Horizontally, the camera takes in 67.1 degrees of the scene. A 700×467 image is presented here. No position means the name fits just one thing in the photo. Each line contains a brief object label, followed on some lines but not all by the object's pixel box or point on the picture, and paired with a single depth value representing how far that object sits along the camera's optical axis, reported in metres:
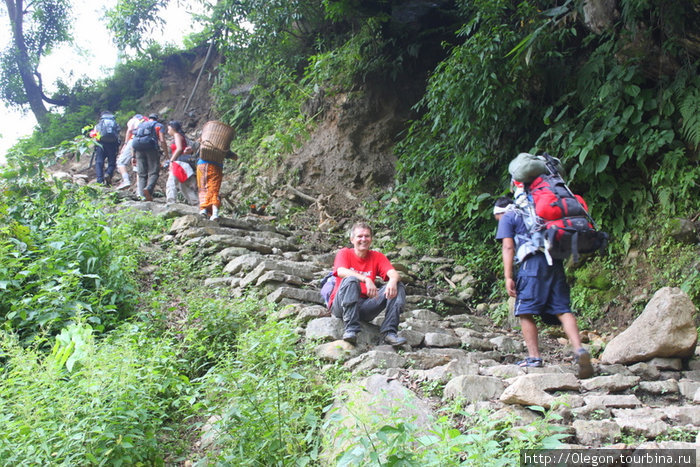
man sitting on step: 4.30
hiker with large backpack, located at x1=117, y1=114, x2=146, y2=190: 10.09
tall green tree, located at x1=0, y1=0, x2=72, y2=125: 16.64
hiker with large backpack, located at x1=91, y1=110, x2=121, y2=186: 10.52
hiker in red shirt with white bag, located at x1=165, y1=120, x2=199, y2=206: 9.19
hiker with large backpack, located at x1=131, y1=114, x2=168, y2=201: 9.80
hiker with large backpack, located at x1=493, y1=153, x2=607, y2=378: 3.92
